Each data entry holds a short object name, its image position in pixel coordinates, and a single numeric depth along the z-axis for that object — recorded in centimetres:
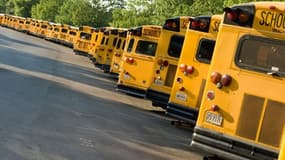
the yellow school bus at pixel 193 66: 1383
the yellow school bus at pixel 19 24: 8336
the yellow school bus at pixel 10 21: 8981
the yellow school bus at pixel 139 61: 1983
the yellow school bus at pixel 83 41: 4659
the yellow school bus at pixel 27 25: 8006
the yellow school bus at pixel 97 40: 3403
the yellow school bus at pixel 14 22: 8696
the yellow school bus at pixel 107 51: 3315
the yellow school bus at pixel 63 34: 6175
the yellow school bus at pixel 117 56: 2768
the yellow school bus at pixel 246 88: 916
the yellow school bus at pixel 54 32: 6538
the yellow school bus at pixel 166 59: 1712
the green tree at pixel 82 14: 12200
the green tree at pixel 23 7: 15212
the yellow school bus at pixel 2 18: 9681
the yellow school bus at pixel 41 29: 7156
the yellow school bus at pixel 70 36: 5899
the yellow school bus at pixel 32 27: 7706
